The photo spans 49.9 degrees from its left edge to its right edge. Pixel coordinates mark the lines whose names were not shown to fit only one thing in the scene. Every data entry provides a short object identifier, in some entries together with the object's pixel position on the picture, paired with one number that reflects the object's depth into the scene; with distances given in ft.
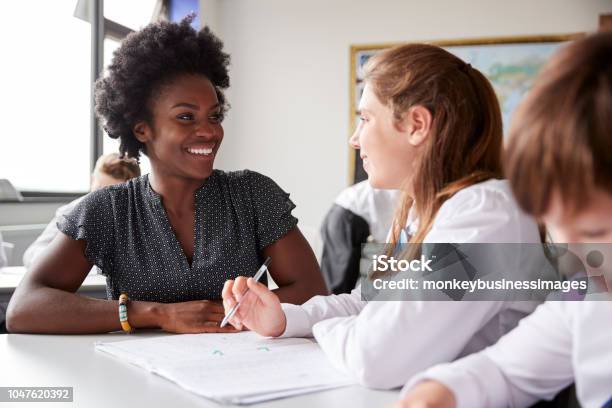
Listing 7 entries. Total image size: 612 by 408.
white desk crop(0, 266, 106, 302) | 6.03
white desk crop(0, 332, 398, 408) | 2.82
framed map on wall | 16.75
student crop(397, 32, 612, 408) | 2.14
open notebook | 2.89
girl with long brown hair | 2.96
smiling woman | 5.15
